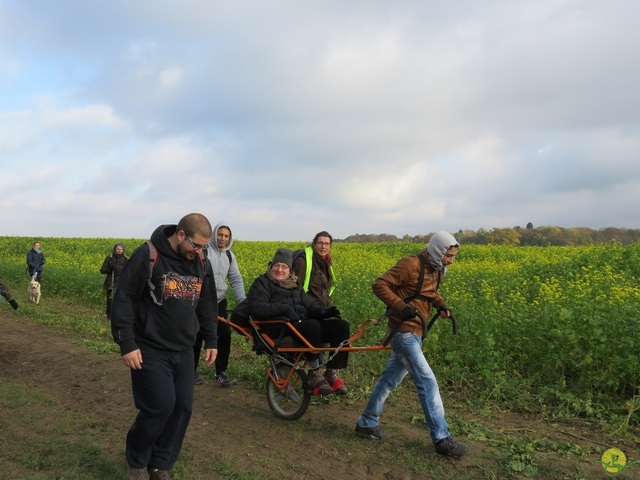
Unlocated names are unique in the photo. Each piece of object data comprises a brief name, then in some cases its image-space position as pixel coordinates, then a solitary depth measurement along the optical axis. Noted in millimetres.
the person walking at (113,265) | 13398
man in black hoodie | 3814
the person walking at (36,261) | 17222
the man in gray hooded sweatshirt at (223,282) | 6898
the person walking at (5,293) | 8281
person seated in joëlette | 5570
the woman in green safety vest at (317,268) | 6555
